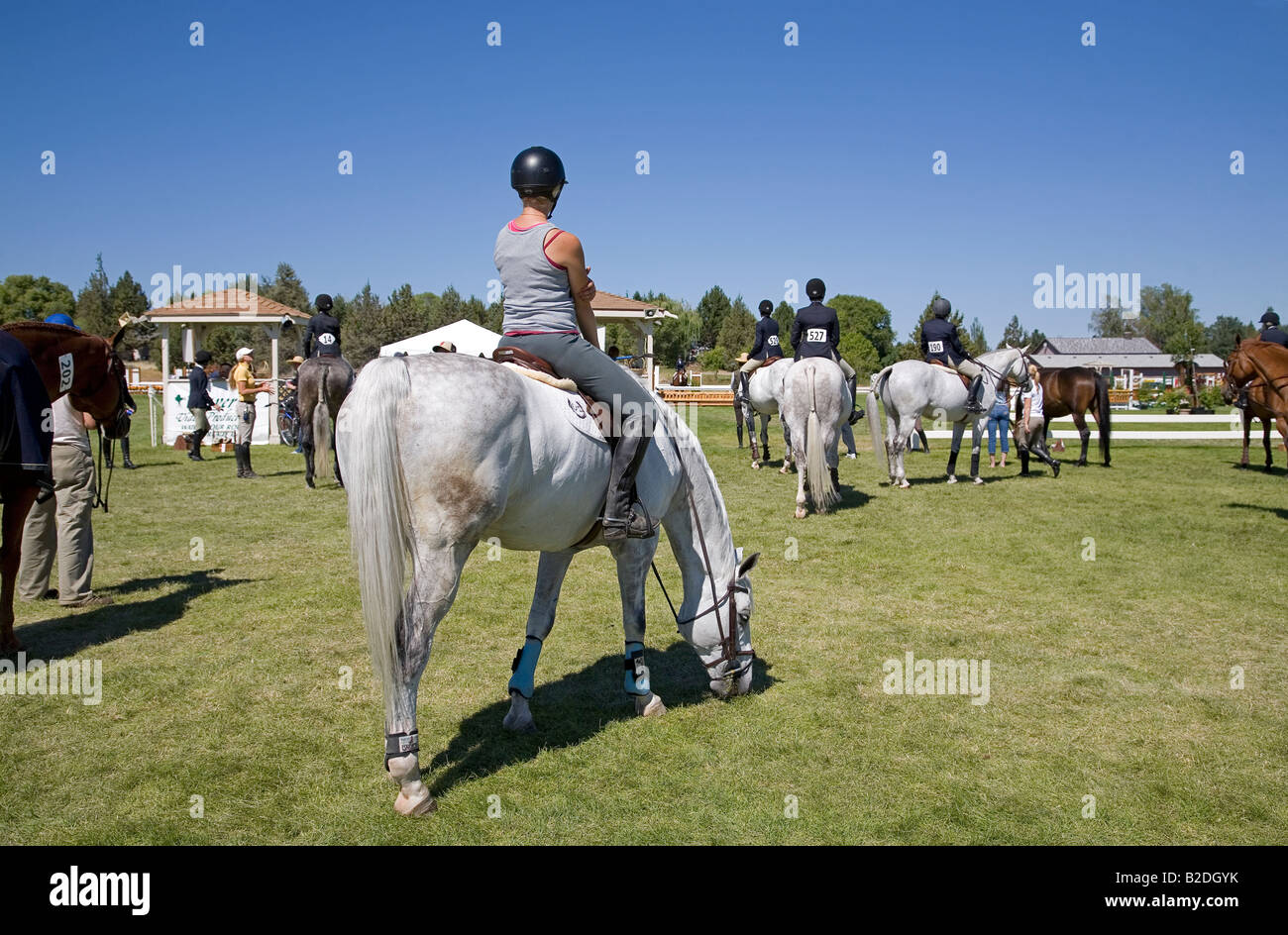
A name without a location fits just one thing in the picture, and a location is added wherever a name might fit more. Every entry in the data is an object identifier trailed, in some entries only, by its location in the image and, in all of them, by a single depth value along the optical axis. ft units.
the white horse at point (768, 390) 48.32
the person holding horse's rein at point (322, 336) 47.03
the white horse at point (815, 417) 37.63
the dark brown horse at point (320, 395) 44.88
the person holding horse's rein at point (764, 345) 53.21
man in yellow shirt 52.80
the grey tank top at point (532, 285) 14.42
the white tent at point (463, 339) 85.92
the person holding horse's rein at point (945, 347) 48.42
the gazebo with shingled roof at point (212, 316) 87.35
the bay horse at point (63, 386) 19.75
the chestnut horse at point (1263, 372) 37.55
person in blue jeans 57.77
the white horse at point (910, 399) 46.65
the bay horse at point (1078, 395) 57.16
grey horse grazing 12.22
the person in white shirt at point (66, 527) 24.02
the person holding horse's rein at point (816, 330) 40.29
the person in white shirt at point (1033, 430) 53.67
